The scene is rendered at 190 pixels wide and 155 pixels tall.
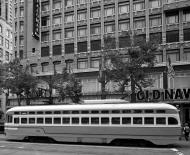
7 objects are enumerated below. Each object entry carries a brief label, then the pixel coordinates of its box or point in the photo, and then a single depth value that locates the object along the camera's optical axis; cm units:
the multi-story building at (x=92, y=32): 4138
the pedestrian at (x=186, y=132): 2677
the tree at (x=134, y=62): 3020
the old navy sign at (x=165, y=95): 3888
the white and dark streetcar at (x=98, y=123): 2233
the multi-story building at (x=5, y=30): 8239
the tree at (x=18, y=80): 3969
